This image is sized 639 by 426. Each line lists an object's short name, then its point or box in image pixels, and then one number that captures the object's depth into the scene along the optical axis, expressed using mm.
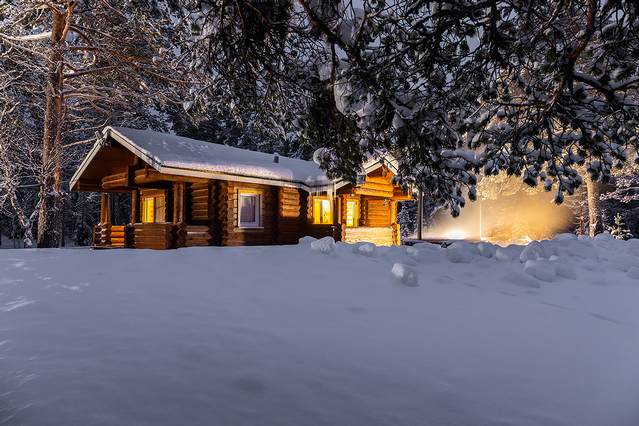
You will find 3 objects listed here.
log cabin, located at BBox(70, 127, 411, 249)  11820
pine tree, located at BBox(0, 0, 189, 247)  10984
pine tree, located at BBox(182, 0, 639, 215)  3543
